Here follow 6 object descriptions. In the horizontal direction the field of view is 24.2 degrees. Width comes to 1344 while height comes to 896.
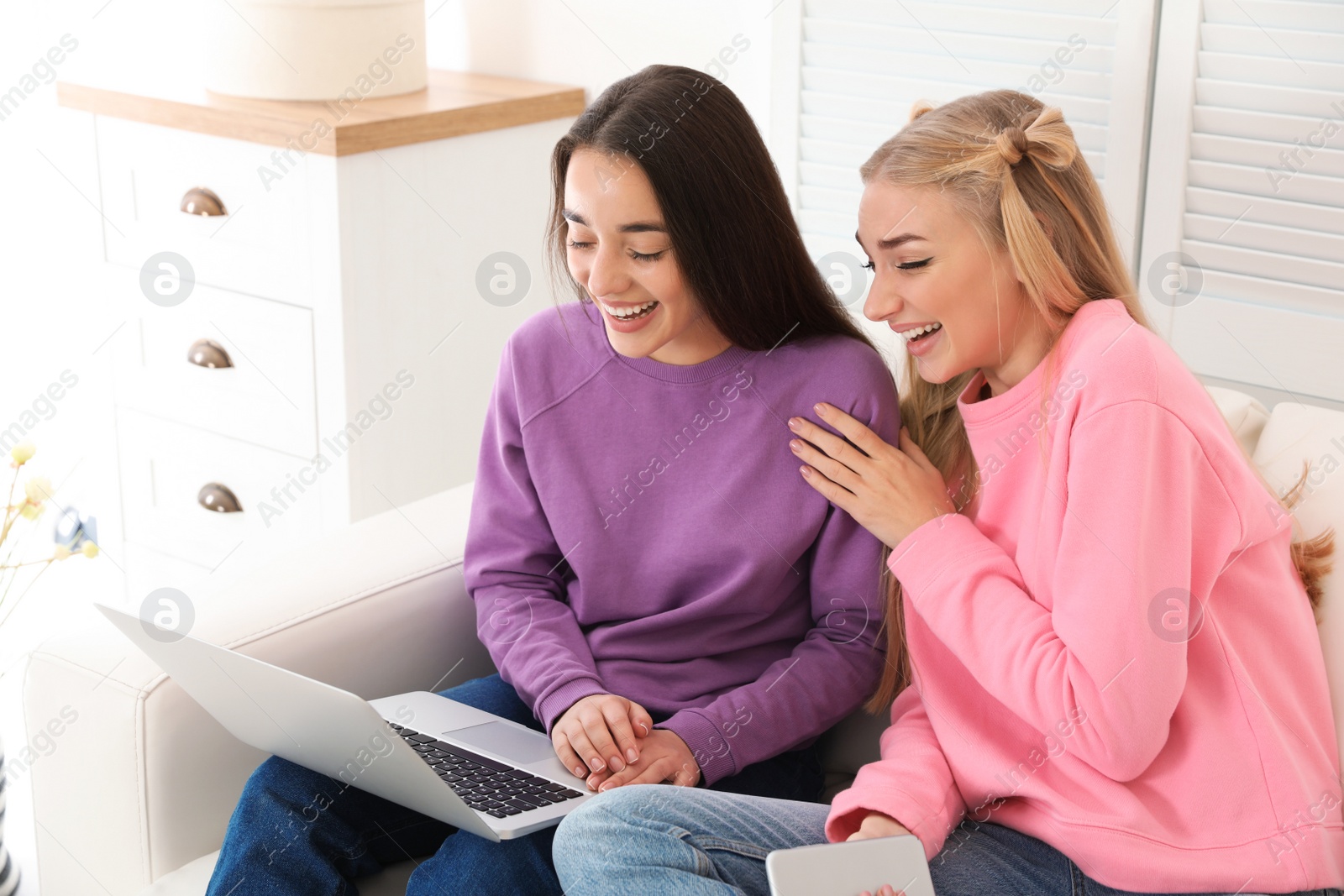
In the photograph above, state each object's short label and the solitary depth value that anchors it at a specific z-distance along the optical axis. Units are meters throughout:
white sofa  2.79
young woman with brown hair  2.77
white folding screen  3.16
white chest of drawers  3.53
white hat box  3.54
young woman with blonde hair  2.57
